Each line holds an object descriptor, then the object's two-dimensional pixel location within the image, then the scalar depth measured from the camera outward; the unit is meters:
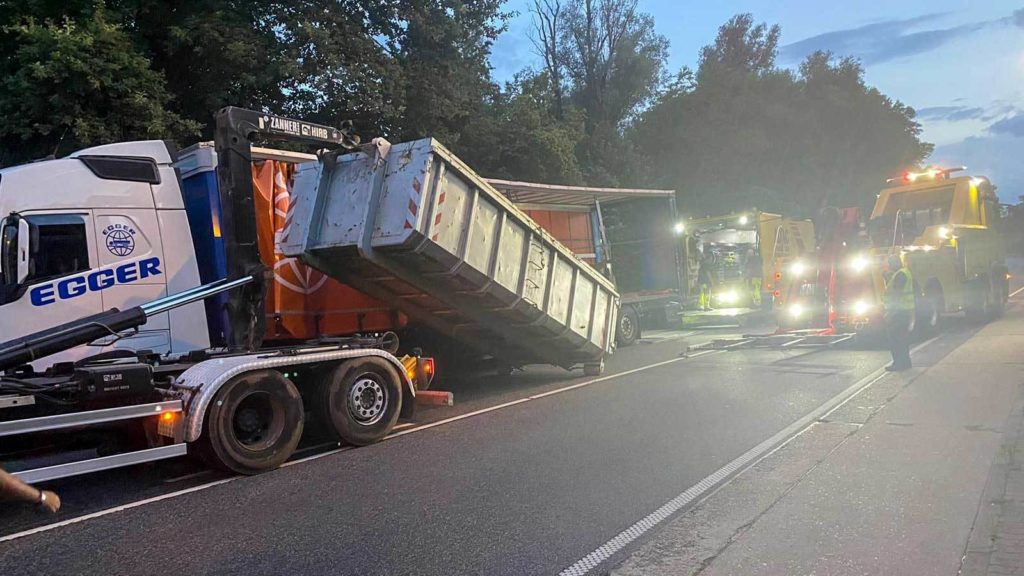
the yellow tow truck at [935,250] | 13.01
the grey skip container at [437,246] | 7.62
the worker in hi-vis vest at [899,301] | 10.96
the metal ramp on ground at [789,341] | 13.57
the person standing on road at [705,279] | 19.73
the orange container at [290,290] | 8.58
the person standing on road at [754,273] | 20.12
